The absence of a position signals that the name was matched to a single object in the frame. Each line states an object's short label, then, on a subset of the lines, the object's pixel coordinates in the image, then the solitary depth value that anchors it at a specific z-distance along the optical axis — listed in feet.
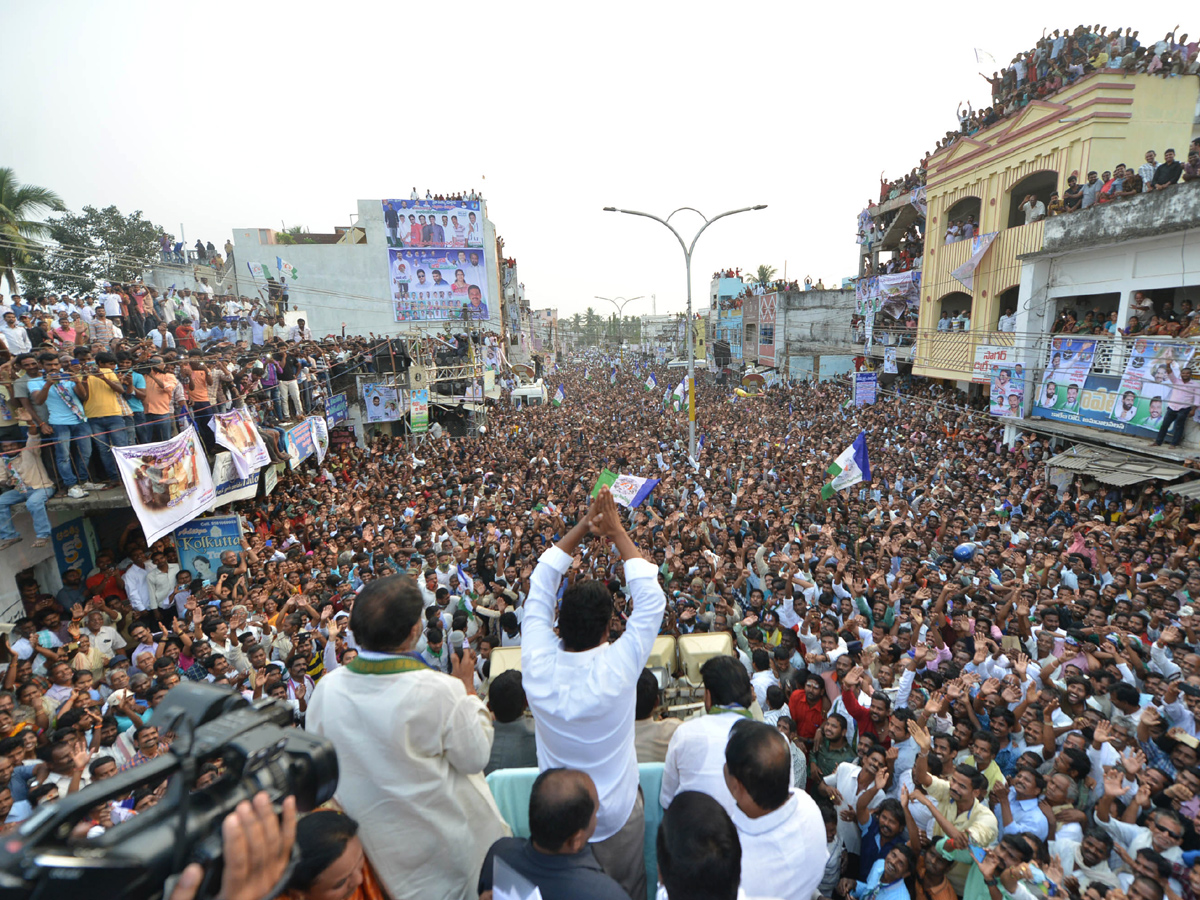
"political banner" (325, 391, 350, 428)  50.78
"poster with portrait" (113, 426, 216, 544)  24.09
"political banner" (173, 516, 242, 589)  25.93
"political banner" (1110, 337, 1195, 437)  36.19
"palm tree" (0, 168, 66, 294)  57.88
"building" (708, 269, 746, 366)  150.66
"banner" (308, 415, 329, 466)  43.14
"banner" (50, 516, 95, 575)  28.58
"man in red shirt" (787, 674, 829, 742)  15.81
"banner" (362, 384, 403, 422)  60.70
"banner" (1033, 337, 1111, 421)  44.27
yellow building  49.47
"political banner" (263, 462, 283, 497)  35.65
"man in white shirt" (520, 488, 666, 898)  7.20
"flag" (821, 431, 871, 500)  34.96
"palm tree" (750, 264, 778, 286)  189.78
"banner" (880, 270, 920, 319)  76.84
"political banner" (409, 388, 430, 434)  59.88
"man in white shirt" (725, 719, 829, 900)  6.81
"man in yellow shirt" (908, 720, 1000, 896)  11.23
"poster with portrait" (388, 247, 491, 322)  121.90
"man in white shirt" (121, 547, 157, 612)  24.99
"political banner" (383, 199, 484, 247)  120.26
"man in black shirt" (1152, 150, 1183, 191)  41.11
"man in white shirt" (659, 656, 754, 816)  7.68
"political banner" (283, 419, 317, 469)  37.99
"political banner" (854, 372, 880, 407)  63.31
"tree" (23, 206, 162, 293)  86.89
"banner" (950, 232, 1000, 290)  60.23
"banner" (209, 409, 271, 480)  30.37
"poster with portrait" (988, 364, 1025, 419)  49.93
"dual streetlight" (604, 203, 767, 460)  49.88
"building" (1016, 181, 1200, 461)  38.65
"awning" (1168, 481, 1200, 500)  31.01
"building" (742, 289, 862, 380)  118.01
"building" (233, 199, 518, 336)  117.08
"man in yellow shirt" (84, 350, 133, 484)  24.36
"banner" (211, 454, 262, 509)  30.09
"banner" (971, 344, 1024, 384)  53.52
